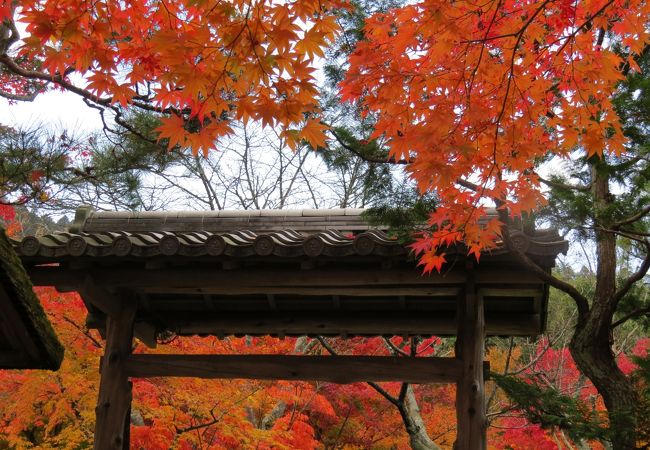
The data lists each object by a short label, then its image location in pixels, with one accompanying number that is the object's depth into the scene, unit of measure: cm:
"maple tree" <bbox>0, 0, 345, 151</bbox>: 284
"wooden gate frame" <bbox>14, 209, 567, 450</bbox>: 451
